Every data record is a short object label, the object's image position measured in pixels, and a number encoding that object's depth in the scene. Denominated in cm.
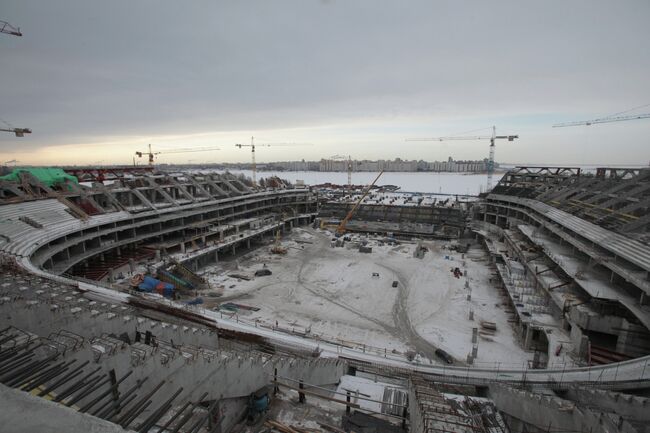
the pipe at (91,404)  403
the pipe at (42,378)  446
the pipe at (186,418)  480
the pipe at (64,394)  437
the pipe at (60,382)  440
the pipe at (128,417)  389
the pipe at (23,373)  451
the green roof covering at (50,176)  4134
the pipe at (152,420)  370
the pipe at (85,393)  405
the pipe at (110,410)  431
